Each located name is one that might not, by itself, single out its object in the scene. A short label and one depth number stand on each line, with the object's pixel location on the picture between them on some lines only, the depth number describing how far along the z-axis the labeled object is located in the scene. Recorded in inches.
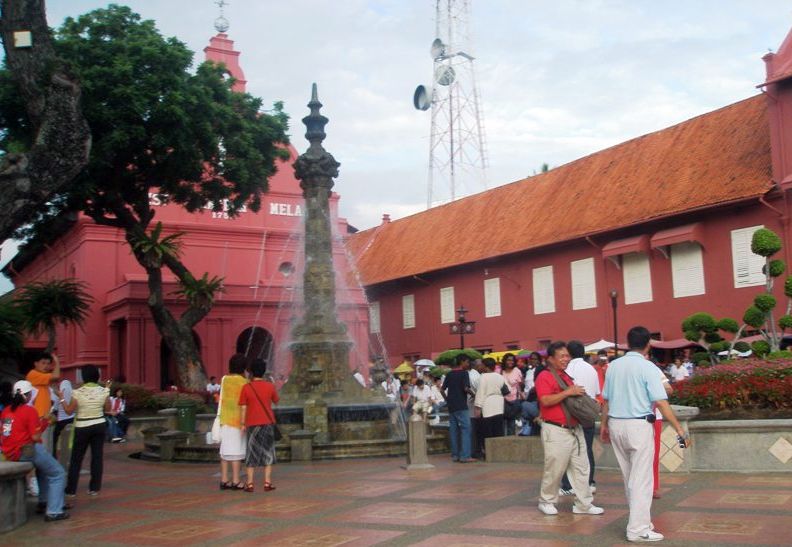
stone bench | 312.5
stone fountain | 569.9
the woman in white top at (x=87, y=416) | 388.8
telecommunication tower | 1611.7
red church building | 1237.7
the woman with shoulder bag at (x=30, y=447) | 323.6
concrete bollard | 474.3
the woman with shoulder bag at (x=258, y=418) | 390.3
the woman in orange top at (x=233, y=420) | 395.5
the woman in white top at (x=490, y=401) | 500.7
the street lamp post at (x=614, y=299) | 1037.4
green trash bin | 772.6
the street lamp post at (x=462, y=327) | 1045.2
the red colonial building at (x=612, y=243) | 1016.2
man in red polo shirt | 303.7
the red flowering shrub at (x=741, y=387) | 436.5
